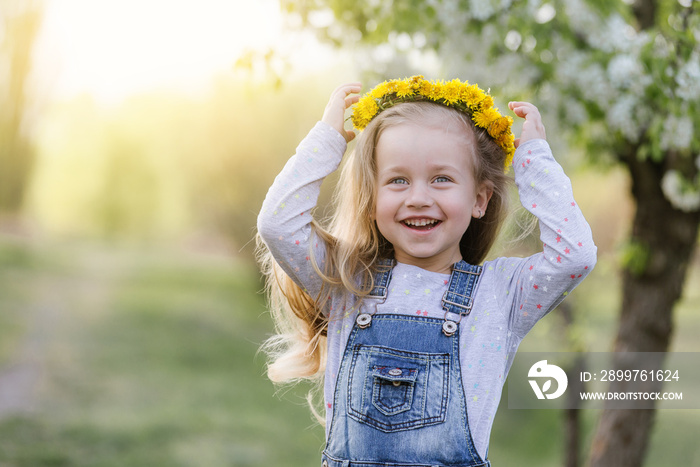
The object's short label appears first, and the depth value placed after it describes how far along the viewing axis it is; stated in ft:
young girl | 5.72
